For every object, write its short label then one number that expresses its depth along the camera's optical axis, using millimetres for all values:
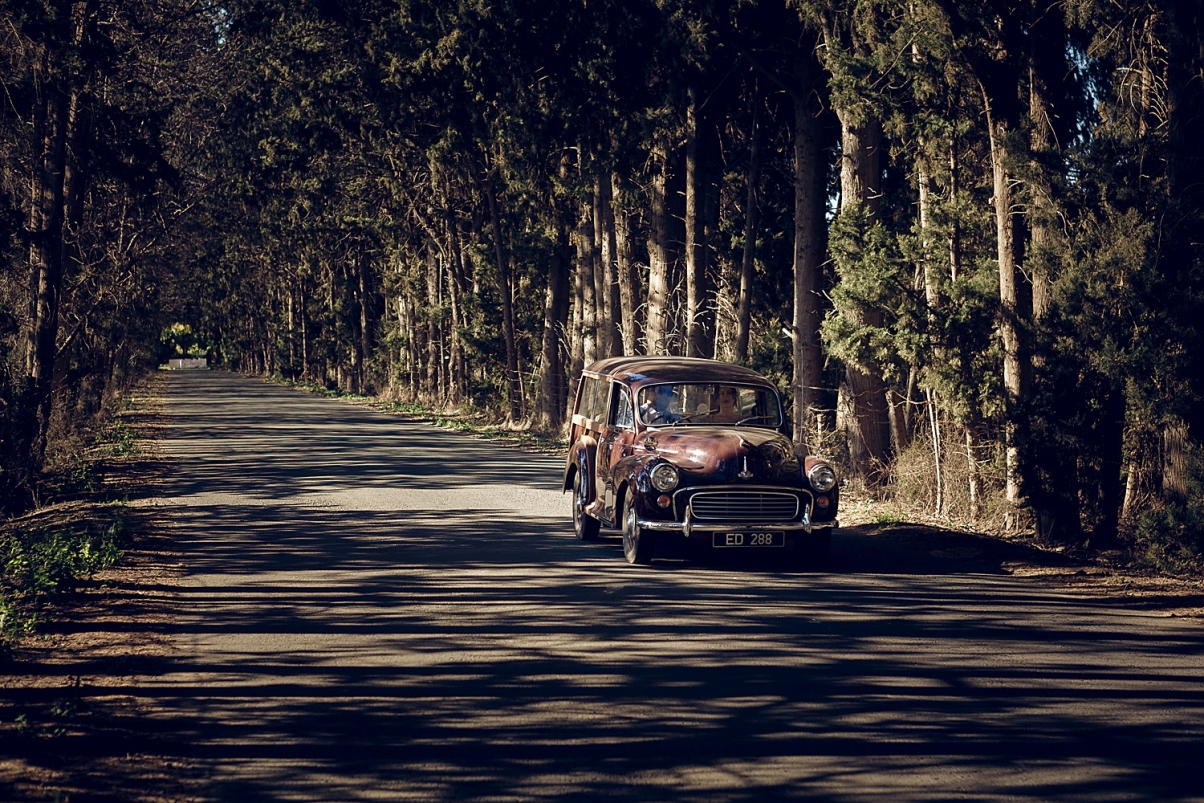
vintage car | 13638
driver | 15008
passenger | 15180
